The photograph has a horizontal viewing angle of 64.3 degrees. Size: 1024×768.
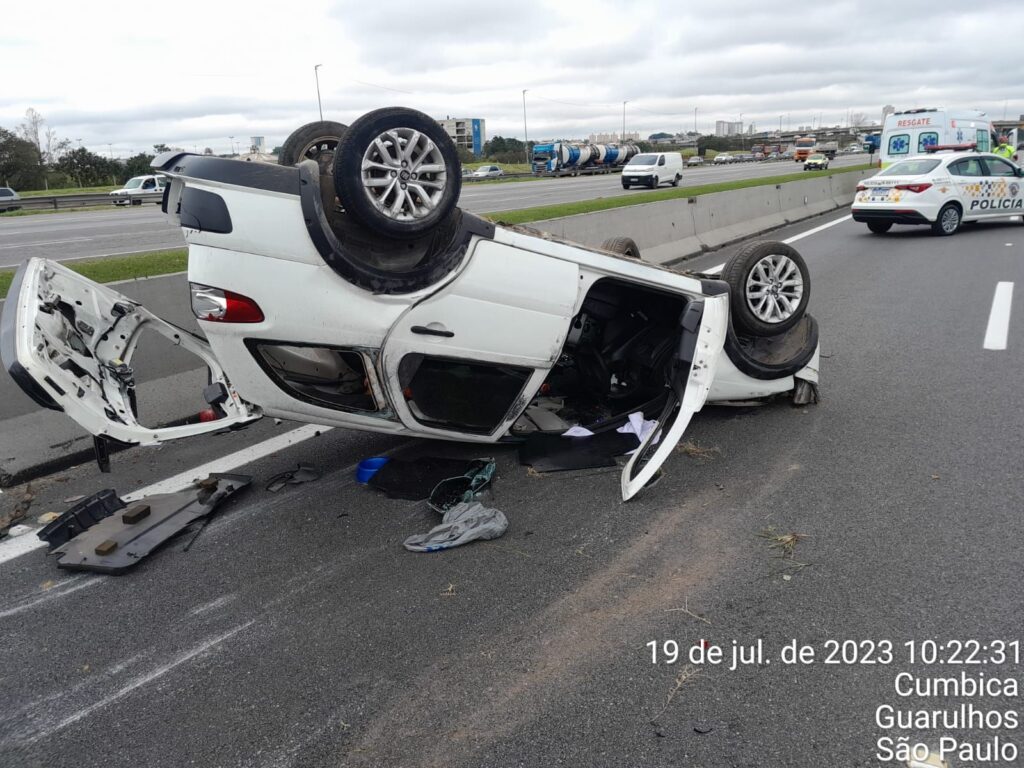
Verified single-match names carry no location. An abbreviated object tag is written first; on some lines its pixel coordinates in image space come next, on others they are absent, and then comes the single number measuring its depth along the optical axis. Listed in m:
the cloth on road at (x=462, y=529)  3.94
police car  15.27
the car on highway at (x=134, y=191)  34.09
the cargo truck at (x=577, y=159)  54.38
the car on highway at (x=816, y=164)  52.97
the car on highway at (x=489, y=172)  53.10
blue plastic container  4.77
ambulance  23.14
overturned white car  3.79
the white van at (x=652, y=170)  38.06
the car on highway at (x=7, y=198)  34.41
